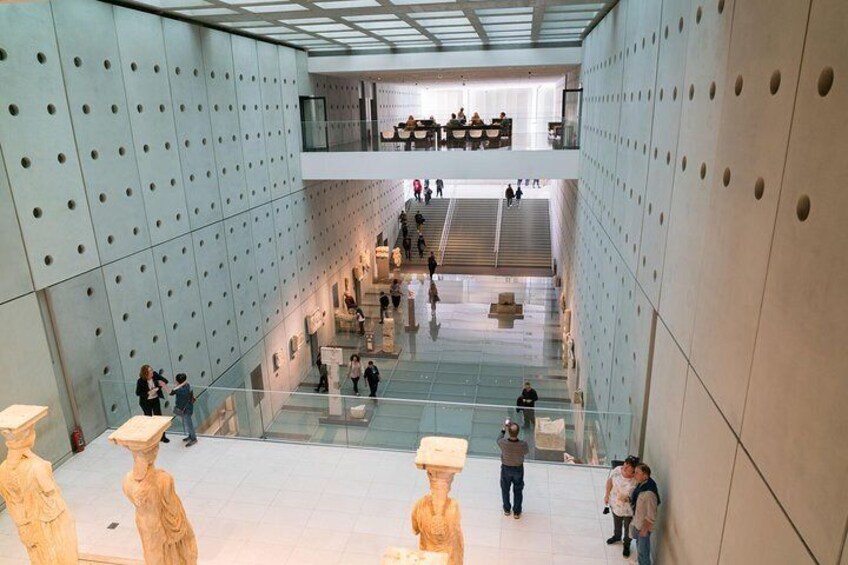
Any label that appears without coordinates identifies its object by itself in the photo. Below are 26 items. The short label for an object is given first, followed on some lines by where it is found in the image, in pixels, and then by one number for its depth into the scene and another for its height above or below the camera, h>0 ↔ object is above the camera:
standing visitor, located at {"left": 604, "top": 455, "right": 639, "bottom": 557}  6.51 -4.20
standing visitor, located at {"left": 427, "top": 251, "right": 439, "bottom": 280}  25.64 -6.34
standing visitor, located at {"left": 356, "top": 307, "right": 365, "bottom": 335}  19.78 -6.62
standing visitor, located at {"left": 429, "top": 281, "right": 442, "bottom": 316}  22.79 -6.85
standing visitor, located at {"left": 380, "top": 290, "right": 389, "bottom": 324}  20.92 -6.51
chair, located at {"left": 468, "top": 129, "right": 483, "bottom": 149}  17.41 -0.59
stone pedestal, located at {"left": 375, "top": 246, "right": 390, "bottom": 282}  27.16 -6.71
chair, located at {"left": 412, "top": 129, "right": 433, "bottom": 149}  17.77 -0.65
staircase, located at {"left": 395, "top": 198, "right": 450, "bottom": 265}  31.50 -5.95
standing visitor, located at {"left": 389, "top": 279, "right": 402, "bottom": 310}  21.91 -6.50
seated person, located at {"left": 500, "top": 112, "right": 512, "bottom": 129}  17.21 -0.20
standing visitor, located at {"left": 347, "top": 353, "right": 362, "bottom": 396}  14.66 -6.20
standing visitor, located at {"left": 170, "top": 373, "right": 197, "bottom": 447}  9.17 -4.37
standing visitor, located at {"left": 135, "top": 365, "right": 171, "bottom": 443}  9.56 -4.33
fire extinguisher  9.26 -4.95
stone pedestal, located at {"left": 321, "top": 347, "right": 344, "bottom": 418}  13.65 -5.67
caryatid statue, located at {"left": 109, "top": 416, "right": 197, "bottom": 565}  5.51 -3.58
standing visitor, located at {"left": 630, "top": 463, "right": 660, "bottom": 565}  6.09 -4.10
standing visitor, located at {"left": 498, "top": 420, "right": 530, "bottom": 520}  7.29 -4.25
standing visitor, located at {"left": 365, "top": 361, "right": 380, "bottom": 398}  14.14 -6.15
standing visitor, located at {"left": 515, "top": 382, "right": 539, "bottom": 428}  11.52 -5.51
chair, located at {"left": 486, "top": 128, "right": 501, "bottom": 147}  17.28 -0.59
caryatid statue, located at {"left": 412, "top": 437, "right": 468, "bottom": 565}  5.01 -3.41
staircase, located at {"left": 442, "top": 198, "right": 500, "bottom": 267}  30.03 -6.30
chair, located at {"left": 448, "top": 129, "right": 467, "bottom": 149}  17.50 -0.61
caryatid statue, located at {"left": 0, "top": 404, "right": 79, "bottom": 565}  5.76 -3.65
